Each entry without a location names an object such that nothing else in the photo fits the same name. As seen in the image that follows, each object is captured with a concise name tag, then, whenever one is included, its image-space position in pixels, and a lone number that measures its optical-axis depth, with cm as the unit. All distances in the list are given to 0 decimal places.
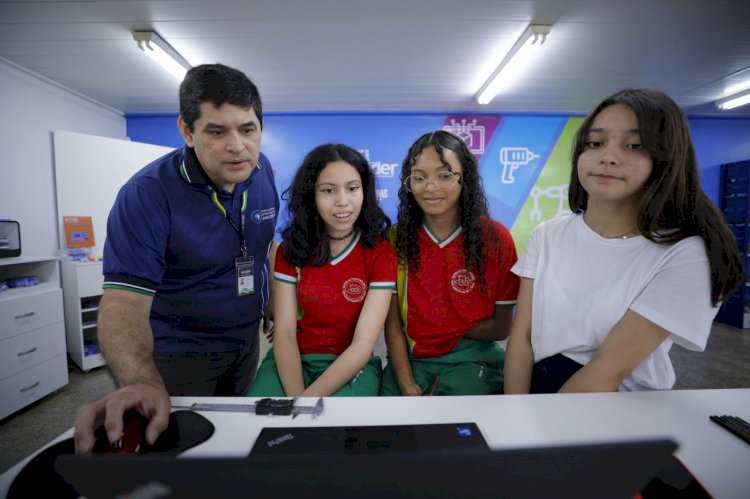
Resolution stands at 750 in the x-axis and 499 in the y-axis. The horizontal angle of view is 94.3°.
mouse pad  50
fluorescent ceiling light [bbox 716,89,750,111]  391
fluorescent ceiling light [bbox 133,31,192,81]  261
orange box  333
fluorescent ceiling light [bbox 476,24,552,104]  261
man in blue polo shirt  111
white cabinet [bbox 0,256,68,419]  228
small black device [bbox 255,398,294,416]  70
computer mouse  57
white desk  58
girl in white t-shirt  84
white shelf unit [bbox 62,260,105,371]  291
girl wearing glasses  132
